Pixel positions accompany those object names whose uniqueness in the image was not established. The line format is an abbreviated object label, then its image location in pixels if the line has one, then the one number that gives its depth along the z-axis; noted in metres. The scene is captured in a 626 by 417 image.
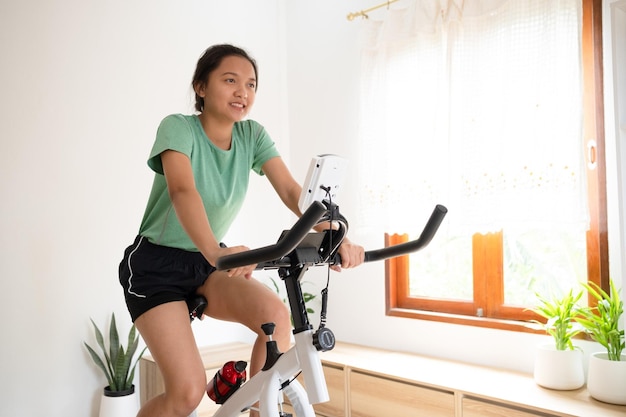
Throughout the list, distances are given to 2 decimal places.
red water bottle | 1.72
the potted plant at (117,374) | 3.17
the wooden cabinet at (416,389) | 2.46
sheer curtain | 2.70
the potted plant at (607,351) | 2.40
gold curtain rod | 3.48
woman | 1.71
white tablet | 1.34
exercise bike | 1.42
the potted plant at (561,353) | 2.61
